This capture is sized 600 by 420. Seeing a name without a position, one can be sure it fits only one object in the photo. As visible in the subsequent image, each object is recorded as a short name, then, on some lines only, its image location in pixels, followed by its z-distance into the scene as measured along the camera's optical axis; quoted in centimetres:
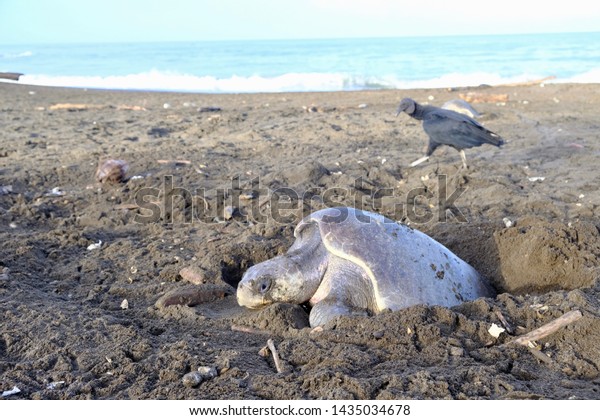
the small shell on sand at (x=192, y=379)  225
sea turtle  303
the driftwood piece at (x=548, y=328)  252
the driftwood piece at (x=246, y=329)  282
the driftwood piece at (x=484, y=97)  1059
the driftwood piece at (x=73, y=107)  1071
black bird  550
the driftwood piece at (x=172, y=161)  611
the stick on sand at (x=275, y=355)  237
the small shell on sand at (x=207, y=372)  231
